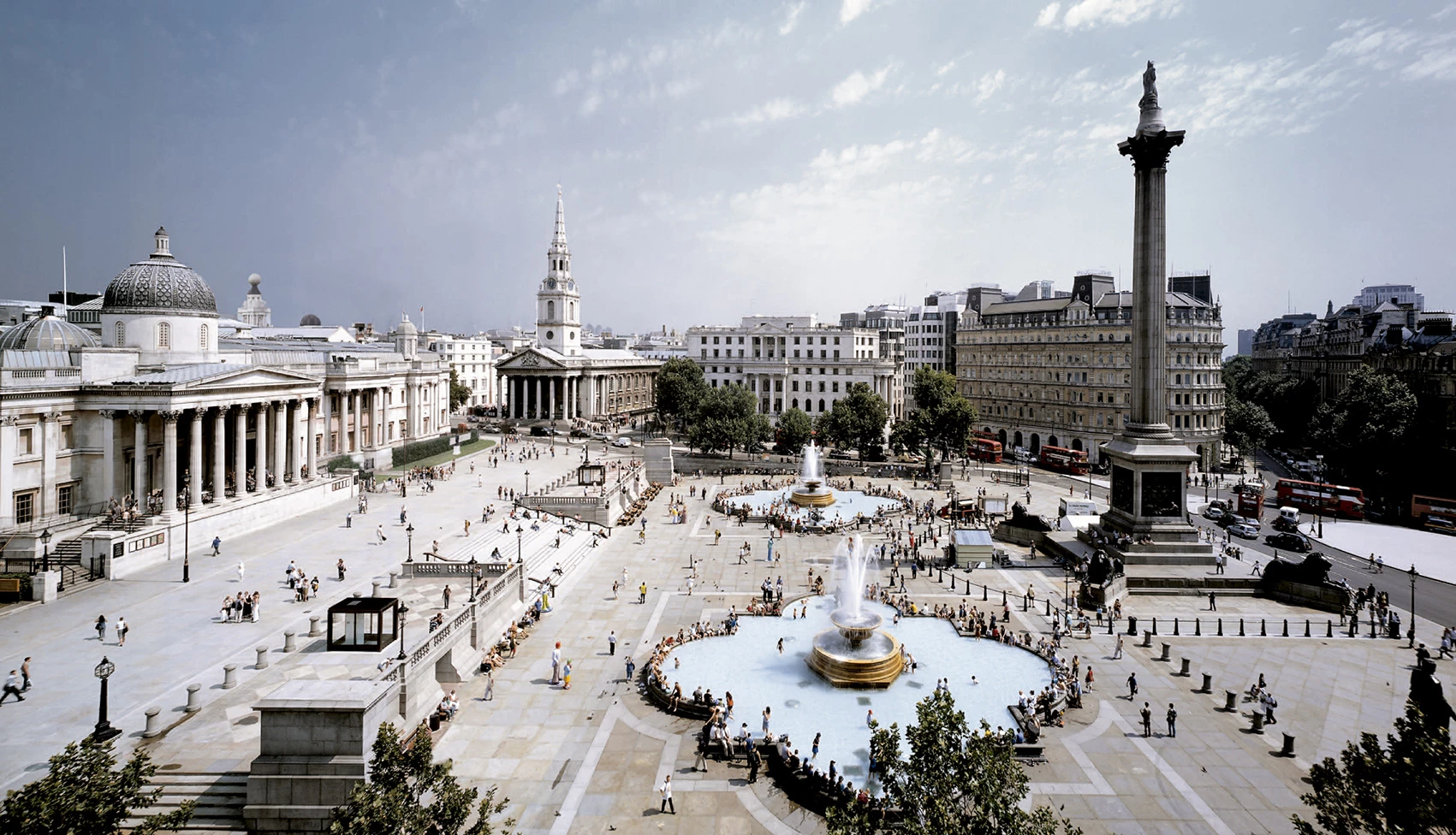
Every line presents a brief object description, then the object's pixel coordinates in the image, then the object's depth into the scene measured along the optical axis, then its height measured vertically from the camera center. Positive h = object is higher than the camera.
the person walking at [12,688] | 23.14 -8.75
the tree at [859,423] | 84.19 -1.88
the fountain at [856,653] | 26.62 -9.00
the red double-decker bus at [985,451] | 86.76 -5.12
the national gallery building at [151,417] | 39.97 -0.93
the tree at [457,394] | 124.96 +1.67
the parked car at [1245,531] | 50.25 -8.28
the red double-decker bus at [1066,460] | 77.38 -5.61
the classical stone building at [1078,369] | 76.94 +4.29
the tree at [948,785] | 12.30 -6.51
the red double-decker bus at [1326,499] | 56.50 -6.84
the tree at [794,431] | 87.62 -3.03
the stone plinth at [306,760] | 18.70 -8.89
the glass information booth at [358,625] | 23.27 -6.99
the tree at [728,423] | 84.31 -2.10
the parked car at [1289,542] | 47.03 -8.39
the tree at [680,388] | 101.69 +2.21
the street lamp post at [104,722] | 19.97 -8.72
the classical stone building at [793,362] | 111.13 +6.47
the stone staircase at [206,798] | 18.80 -9.93
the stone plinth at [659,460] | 74.19 -5.47
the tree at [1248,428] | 81.25 -2.19
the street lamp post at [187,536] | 35.44 -6.96
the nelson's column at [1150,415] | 41.69 -0.45
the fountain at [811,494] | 61.00 -7.17
